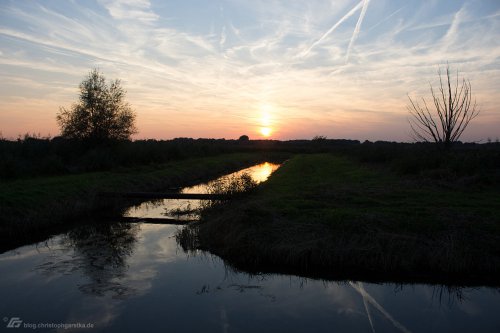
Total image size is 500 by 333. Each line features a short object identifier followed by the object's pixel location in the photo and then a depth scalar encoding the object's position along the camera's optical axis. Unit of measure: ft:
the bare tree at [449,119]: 94.17
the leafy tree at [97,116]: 124.88
